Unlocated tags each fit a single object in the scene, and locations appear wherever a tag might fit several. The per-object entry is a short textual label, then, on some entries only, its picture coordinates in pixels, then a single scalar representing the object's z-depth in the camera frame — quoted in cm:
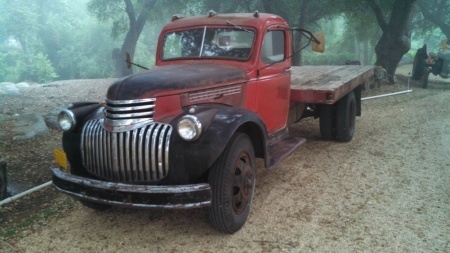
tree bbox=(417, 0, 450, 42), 1934
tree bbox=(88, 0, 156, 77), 1858
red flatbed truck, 279
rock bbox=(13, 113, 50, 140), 632
